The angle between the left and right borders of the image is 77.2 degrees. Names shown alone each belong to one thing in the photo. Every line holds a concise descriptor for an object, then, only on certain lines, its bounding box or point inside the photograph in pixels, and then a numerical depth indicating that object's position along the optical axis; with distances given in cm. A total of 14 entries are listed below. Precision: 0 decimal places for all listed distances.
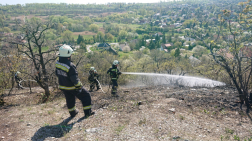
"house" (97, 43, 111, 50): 8030
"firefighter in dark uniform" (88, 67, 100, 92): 1032
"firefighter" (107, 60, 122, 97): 898
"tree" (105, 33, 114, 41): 10050
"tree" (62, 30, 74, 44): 6894
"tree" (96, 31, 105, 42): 9581
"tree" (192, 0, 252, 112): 663
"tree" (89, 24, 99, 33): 11756
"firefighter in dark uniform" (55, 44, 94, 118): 522
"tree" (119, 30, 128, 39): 10539
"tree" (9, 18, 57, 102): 870
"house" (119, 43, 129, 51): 8072
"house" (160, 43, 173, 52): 8040
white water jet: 1323
